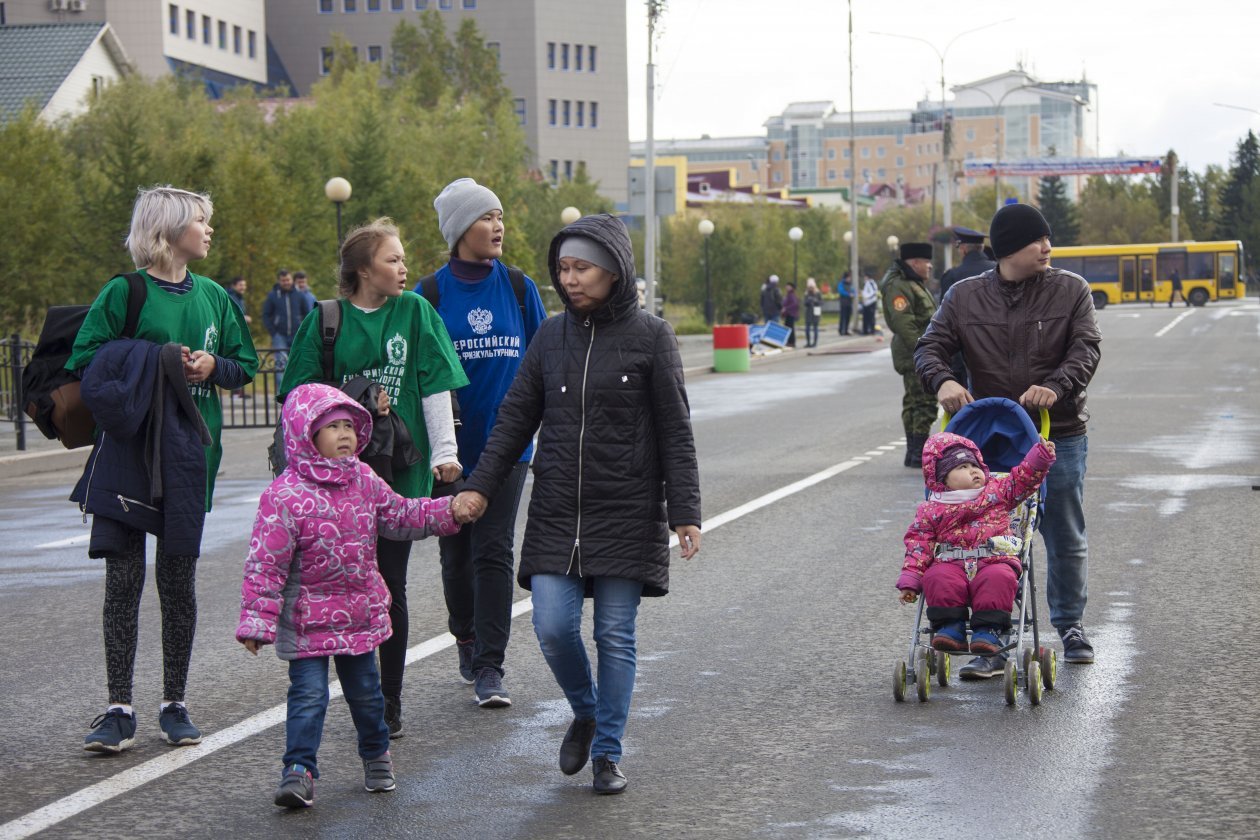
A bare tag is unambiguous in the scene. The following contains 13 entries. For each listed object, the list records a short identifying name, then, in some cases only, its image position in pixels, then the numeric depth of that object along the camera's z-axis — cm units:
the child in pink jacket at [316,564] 862
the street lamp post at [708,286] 8272
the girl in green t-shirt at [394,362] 987
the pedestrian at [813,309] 7608
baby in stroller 1072
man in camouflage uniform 2383
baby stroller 1080
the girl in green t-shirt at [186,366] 1001
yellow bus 12984
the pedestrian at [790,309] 7800
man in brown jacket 1155
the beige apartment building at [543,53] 17728
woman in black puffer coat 888
